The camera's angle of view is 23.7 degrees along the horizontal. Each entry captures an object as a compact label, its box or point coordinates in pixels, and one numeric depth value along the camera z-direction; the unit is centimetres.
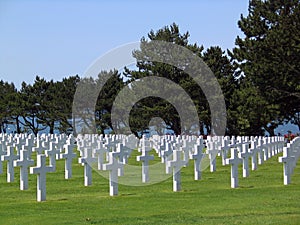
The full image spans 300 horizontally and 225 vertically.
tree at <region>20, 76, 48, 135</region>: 6281
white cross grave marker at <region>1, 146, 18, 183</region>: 1786
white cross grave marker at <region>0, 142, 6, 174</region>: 2138
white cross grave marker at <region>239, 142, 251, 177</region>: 1820
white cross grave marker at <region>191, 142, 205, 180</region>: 1752
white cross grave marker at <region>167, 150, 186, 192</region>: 1493
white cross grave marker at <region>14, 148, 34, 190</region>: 1515
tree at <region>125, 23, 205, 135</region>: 4888
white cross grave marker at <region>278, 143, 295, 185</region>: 1602
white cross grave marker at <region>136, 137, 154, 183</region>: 1684
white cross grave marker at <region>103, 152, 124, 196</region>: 1419
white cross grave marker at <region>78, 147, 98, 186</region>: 1600
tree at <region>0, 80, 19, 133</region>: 6425
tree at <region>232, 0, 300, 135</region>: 4003
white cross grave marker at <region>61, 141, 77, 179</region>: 1844
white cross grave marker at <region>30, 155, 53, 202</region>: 1340
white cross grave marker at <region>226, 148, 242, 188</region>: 1558
